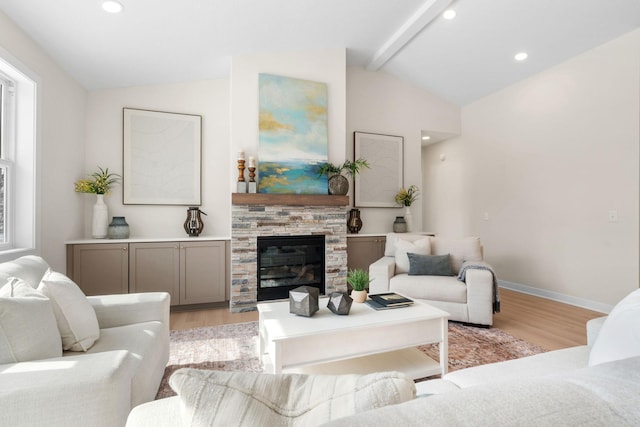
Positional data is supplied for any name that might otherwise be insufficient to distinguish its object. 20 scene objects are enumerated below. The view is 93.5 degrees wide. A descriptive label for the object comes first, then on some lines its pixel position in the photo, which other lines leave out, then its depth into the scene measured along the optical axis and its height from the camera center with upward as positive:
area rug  2.19 -1.09
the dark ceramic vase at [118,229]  3.50 -0.17
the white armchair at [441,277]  2.89 -0.66
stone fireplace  3.56 -0.17
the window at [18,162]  2.48 +0.44
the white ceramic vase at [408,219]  4.83 -0.07
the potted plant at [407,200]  4.80 +0.23
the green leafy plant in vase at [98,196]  3.37 +0.21
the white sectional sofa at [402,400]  0.43 -0.29
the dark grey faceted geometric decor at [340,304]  1.96 -0.59
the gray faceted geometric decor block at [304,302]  1.93 -0.57
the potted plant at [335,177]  3.95 +0.50
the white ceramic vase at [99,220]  3.46 -0.07
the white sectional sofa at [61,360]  1.01 -0.57
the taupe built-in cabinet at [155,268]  3.22 -0.60
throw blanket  2.95 -0.58
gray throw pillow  3.27 -0.55
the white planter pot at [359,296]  2.24 -0.61
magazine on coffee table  2.12 -0.63
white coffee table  1.69 -0.75
